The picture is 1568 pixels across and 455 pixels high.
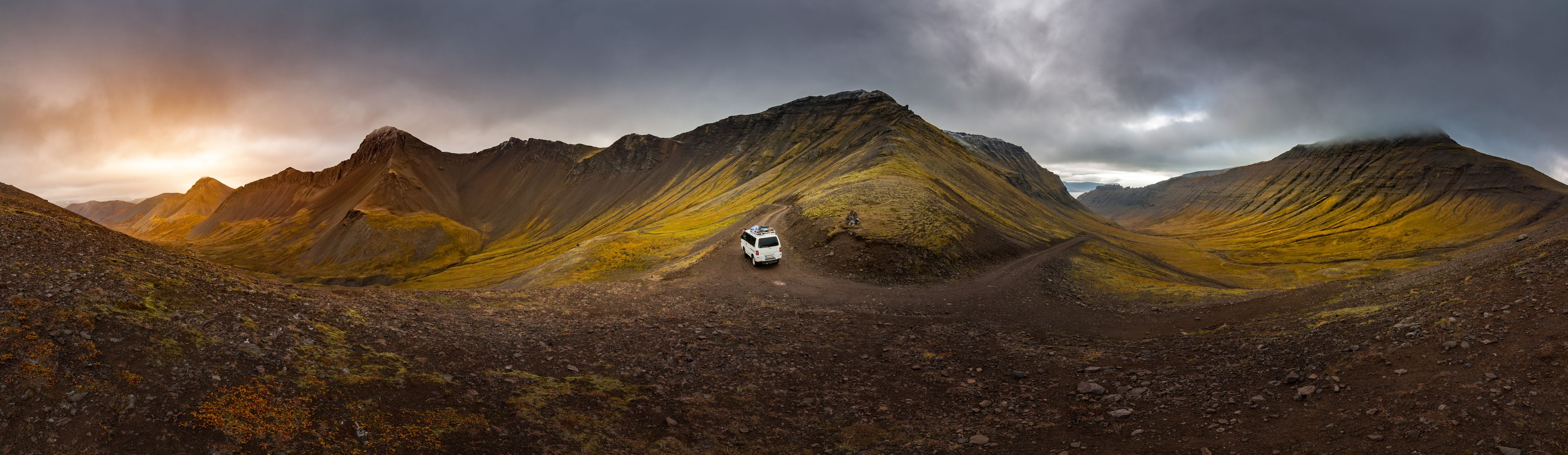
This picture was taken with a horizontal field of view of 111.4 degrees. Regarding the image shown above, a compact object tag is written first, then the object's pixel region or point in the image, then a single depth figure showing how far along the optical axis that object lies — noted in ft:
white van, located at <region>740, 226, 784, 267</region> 107.86
